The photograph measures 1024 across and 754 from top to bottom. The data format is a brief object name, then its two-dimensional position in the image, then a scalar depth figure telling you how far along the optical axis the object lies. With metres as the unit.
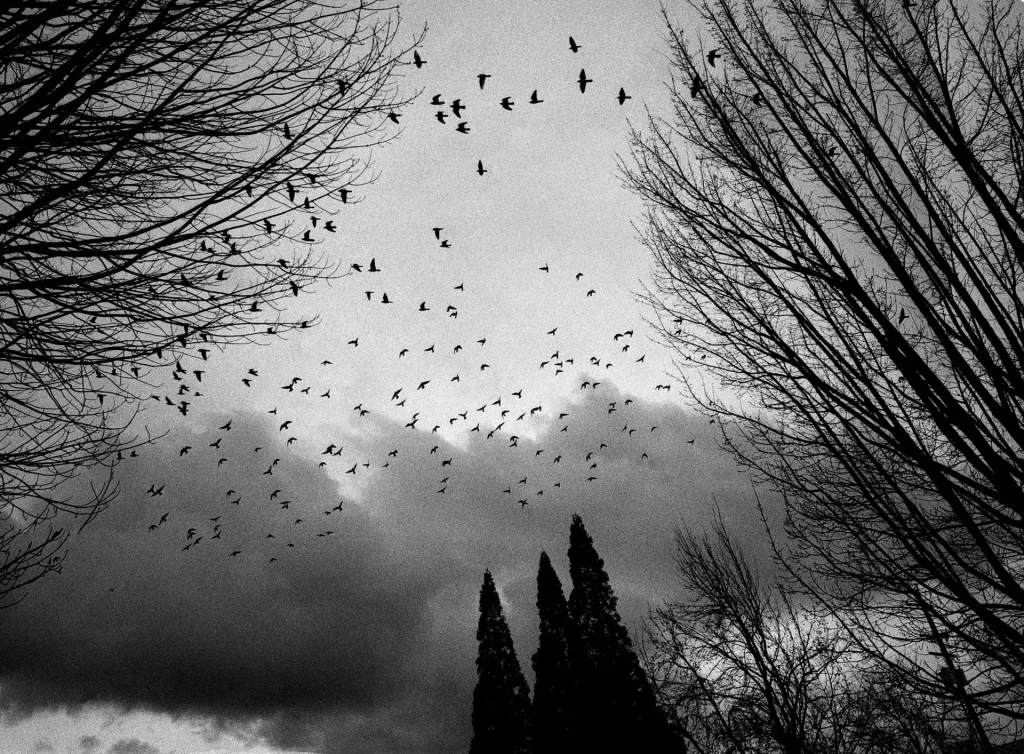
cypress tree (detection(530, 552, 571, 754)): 28.15
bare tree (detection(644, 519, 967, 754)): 9.80
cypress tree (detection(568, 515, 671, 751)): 24.11
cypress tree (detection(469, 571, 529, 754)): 30.11
